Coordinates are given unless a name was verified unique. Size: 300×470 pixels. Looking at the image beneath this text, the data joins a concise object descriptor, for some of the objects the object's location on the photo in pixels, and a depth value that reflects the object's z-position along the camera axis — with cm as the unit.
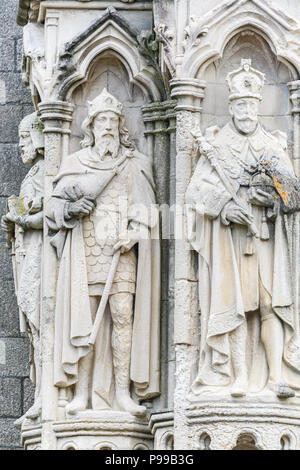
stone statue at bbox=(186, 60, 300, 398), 1750
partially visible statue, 1870
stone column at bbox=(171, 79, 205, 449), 1758
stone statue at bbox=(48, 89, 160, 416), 1803
